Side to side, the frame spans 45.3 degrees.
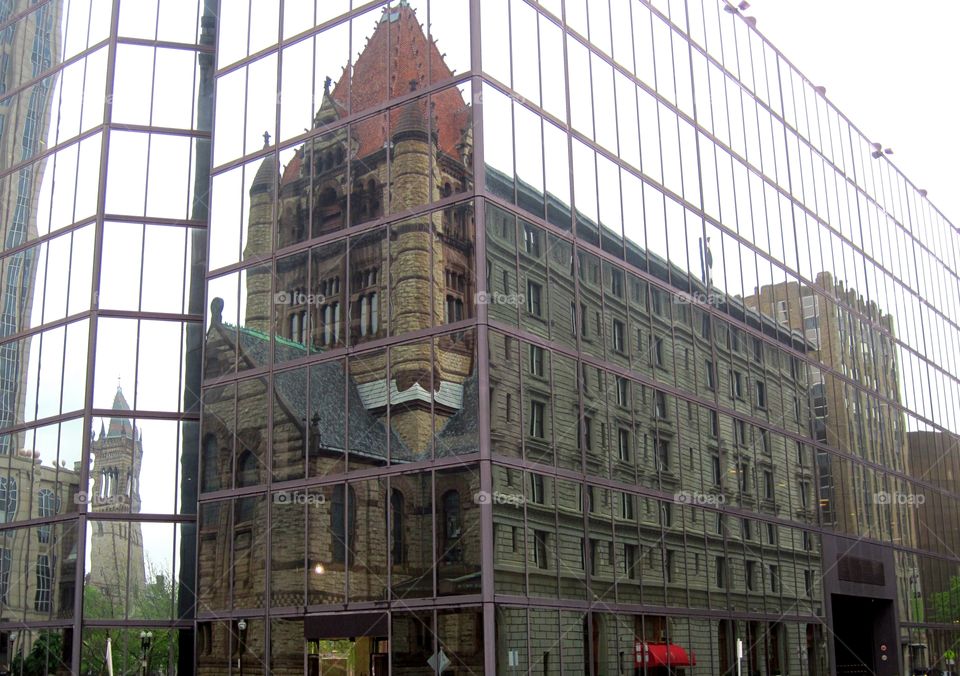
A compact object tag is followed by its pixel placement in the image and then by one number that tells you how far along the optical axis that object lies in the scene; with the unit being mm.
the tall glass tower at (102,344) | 37125
